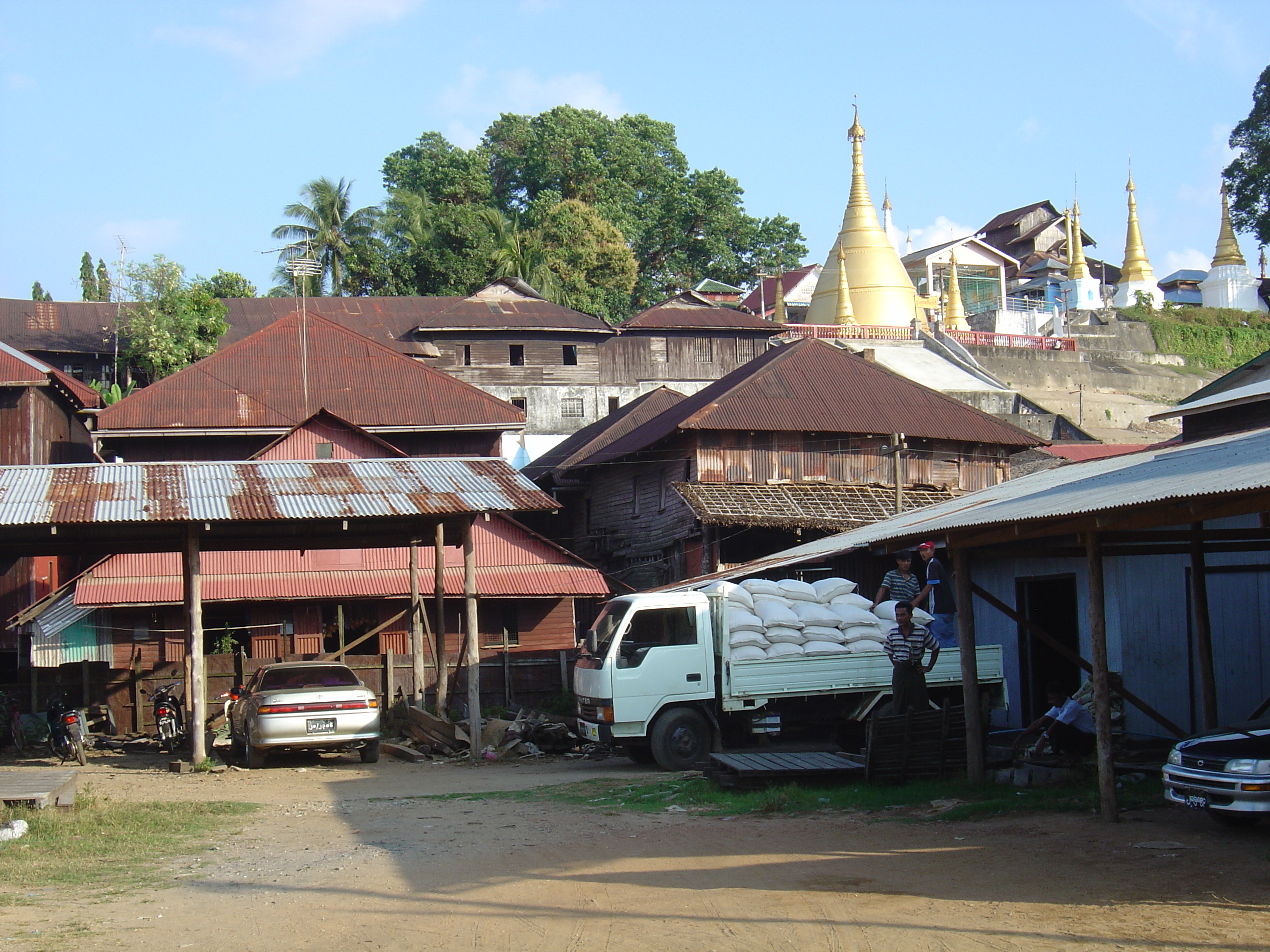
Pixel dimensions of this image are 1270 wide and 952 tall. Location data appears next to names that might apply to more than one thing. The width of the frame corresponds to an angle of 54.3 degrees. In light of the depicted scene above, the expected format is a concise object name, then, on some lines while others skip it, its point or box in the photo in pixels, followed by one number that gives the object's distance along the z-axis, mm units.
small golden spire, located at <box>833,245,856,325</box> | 56719
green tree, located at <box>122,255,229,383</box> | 42531
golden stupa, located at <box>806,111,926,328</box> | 59250
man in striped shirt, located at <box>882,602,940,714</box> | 12836
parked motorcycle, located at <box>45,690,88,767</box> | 18688
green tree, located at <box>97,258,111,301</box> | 58312
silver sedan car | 16750
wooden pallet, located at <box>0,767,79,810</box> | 11758
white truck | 15492
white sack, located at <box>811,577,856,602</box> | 17172
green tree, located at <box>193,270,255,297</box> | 53666
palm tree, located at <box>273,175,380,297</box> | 56281
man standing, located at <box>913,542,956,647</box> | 13625
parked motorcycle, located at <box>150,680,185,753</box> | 20906
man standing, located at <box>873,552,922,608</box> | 14680
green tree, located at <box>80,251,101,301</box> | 62466
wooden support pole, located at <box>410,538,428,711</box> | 20625
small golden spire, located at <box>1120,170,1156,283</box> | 71625
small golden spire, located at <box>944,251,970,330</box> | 60938
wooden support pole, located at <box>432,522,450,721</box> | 19828
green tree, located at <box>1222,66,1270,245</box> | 55062
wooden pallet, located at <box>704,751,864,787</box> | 12375
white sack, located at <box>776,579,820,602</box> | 16875
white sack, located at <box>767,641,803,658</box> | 15773
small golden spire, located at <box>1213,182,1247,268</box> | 67938
